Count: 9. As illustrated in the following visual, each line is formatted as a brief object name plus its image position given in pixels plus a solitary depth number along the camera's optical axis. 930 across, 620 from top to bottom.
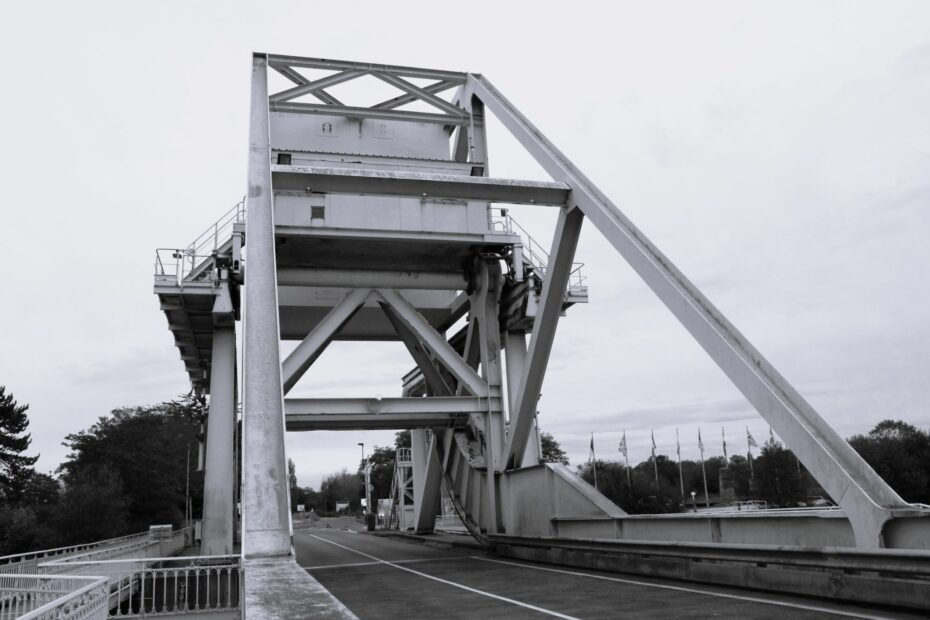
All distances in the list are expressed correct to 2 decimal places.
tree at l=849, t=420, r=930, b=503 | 62.59
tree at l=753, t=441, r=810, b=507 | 68.50
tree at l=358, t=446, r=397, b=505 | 139.12
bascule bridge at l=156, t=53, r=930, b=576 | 13.67
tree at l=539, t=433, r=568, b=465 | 111.00
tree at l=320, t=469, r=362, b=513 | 187.46
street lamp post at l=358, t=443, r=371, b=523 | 67.91
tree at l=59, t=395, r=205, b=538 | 75.69
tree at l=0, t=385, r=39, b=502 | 72.12
